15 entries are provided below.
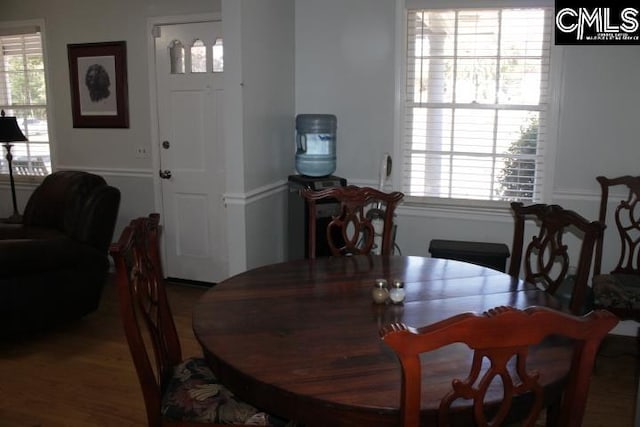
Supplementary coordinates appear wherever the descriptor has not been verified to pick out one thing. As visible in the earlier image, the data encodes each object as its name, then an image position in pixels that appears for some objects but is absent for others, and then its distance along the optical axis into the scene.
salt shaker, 1.86
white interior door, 4.21
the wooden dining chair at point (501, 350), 1.04
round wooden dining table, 1.32
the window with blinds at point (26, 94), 4.91
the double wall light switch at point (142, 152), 4.57
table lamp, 4.45
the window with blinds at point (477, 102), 3.52
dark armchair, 3.25
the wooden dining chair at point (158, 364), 1.66
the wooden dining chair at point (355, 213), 2.69
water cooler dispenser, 3.60
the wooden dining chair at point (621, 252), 2.91
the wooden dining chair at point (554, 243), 2.09
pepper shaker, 1.87
